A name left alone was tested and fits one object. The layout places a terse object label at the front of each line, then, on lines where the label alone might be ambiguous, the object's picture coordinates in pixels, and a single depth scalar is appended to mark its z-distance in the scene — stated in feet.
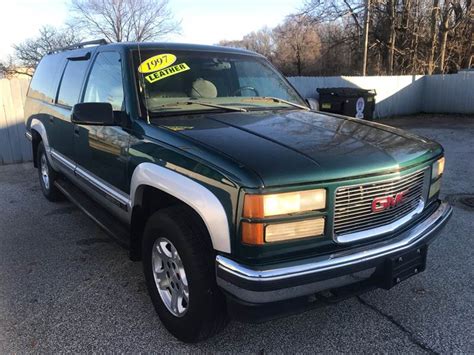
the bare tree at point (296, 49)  128.72
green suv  7.22
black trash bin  43.21
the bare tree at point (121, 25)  124.06
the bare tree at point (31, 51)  86.38
